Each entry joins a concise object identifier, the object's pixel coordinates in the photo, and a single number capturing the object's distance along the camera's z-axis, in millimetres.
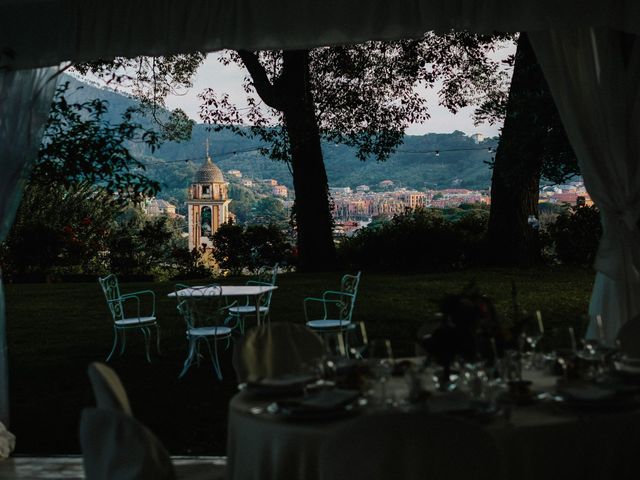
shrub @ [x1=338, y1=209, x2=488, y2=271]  12789
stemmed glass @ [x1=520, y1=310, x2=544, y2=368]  3312
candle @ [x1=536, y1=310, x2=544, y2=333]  3318
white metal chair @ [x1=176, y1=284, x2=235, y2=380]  6629
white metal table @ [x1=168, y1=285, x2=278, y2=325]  6676
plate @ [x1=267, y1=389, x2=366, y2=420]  2668
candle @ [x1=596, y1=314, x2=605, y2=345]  3320
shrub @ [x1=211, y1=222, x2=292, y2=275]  12609
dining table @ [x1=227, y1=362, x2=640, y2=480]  2551
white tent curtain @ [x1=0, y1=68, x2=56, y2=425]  4984
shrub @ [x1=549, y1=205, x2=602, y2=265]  12088
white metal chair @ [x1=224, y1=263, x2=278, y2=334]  7734
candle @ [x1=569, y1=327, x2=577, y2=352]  3238
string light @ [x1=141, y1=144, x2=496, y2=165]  18050
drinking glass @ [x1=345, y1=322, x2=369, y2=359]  3177
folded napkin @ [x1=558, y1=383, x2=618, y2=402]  2674
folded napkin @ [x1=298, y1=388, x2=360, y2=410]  2698
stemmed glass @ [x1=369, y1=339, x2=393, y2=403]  2800
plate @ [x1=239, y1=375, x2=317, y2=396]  3008
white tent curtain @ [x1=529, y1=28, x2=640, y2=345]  4578
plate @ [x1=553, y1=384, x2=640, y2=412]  2666
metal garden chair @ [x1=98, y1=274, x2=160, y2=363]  7341
